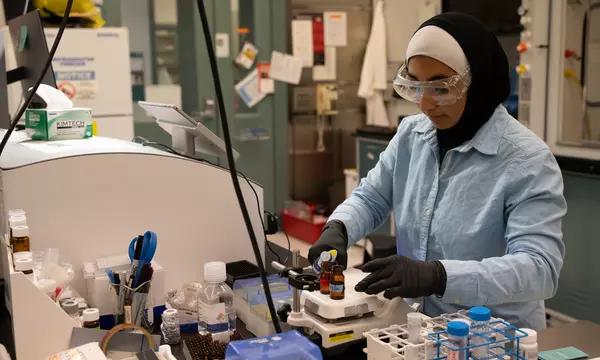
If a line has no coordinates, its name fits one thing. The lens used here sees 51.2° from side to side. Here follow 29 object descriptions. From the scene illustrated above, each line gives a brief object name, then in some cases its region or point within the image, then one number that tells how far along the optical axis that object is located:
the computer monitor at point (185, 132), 1.71
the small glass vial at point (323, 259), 1.30
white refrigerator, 3.54
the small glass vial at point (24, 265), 1.19
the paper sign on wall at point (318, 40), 5.35
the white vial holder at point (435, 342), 0.98
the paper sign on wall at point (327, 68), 5.41
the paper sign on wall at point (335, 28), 5.36
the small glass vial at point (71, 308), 1.29
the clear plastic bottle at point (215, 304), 1.36
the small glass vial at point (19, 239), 1.27
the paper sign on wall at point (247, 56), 5.09
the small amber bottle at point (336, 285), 1.21
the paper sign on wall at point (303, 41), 5.29
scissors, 1.34
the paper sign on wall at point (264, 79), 5.16
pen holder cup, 1.34
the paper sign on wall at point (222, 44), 4.97
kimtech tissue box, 1.84
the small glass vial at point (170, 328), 1.33
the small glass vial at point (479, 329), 0.98
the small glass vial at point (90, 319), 1.28
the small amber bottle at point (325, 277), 1.24
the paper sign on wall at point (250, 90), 5.14
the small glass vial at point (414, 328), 1.04
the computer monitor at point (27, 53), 1.85
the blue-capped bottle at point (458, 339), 0.95
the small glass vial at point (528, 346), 1.04
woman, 1.38
